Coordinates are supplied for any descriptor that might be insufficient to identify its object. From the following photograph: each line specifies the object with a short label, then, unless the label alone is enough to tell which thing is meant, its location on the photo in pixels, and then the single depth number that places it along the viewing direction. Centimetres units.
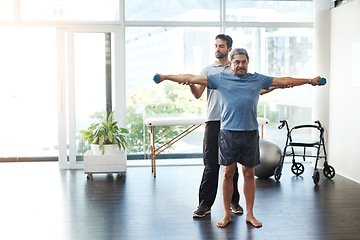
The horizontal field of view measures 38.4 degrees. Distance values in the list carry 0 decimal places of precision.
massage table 645
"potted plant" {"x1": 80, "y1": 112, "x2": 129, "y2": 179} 645
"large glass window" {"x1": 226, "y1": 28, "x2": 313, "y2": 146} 761
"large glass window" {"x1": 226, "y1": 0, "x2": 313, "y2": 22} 751
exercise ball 623
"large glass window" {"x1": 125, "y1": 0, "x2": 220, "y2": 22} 732
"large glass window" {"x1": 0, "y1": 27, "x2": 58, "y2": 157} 846
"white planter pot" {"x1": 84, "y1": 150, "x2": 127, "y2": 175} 644
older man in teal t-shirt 407
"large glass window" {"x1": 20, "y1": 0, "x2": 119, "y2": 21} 724
